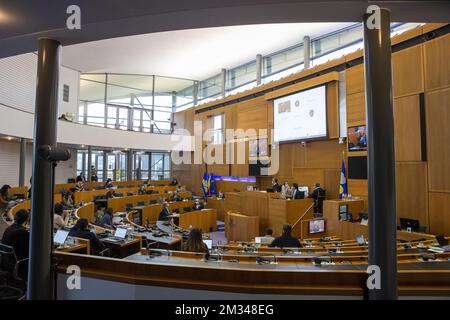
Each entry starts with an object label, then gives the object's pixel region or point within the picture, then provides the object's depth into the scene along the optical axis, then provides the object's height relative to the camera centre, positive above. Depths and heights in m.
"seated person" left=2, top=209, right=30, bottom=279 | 3.62 -0.92
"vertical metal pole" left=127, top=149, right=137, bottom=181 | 17.08 +0.55
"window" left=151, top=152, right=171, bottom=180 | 19.77 +0.42
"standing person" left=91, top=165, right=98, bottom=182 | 15.97 -0.23
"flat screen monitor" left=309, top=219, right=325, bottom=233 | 7.60 -1.50
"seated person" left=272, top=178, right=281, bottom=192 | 10.98 -0.64
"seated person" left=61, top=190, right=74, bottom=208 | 8.68 -0.93
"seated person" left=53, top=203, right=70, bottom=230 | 5.34 -0.92
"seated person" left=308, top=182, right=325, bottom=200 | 9.48 -0.73
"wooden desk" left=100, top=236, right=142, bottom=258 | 5.48 -1.56
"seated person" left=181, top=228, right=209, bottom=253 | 4.20 -1.10
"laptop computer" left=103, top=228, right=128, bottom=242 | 5.51 -1.28
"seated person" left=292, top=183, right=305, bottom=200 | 8.95 -0.77
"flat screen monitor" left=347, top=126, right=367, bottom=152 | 8.44 +1.00
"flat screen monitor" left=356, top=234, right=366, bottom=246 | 4.88 -1.22
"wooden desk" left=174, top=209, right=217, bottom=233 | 9.48 -1.78
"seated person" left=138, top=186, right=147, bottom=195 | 12.94 -0.93
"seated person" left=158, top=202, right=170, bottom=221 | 8.91 -1.42
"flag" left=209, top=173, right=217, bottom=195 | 15.51 -0.84
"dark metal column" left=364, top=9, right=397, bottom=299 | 2.21 +0.03
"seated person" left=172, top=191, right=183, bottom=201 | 11.80 -1.15
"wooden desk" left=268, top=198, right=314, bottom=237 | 8.45 -1.28
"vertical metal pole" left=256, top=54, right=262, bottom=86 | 14.31 +5.22
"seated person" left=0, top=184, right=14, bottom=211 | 8.20 -0.79
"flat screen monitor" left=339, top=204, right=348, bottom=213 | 7.47 -1.00
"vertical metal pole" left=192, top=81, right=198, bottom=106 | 19.06 +5.31
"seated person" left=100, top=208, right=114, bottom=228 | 7.05 -1.28
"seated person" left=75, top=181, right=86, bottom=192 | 11.29 -0.64
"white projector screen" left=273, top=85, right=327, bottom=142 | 9.90 +2.12
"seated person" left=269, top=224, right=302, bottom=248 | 5.00 -1.26
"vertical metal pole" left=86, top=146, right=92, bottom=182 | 14.27 +0.47
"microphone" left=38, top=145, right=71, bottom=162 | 2.43 +0.16
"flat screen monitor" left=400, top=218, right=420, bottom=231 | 5.91 -1.16
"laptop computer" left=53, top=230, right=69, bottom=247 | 3.99 -0.95
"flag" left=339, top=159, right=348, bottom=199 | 8.80 -0.48
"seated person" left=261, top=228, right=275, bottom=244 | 5.45 -1.34
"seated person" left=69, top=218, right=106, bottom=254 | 4.81 -1.10
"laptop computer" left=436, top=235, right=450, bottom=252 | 4.50 -1.17
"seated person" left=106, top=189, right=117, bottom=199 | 11.04 -0.91
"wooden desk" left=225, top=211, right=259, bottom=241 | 9.05 -1.87
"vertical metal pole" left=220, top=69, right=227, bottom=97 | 16.73 +5.41
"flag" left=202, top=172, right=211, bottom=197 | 15.69 -0.74
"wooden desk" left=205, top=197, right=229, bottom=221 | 12.81 -1.64
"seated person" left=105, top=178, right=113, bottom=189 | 13.20 -0.64
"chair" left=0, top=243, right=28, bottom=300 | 3.48 -1.20
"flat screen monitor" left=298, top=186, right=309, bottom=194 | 10.44 -0.67
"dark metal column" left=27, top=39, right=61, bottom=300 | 2.63 -0.21
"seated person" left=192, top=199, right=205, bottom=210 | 11.31 -1.42
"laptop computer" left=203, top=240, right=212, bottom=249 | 4.63 -1.20
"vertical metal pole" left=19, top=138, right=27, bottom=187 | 9.99 +0.25
